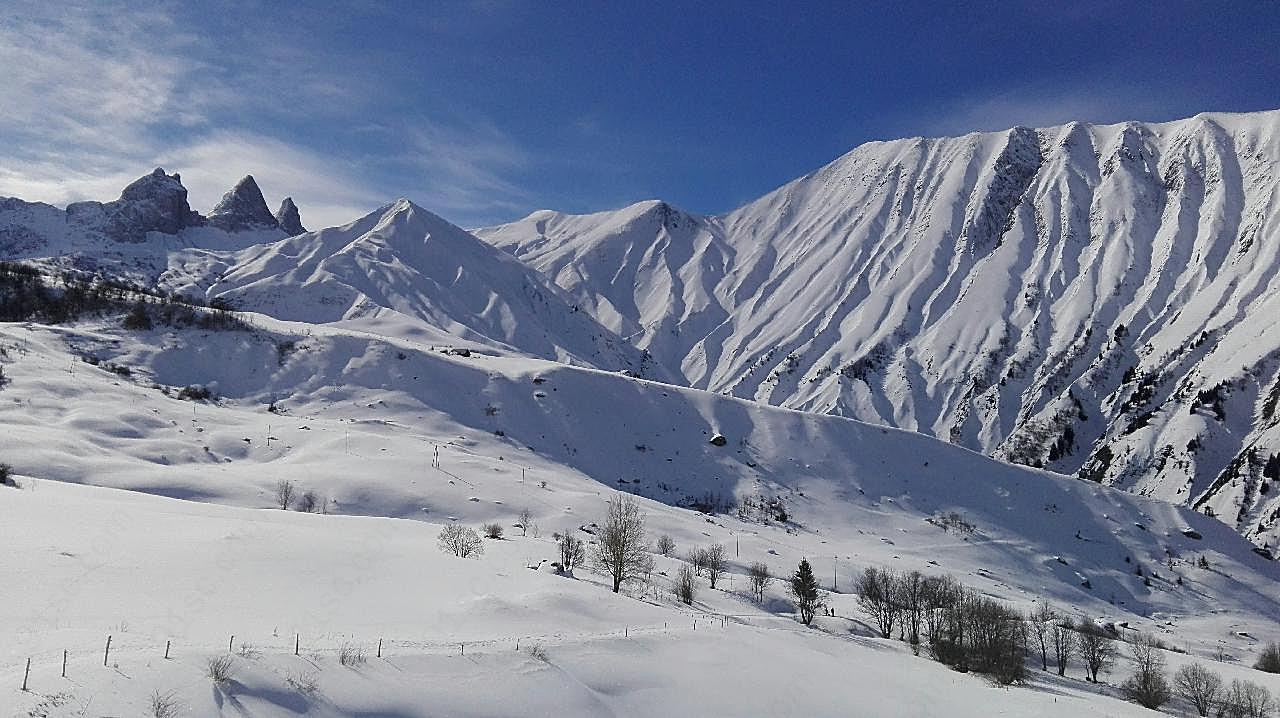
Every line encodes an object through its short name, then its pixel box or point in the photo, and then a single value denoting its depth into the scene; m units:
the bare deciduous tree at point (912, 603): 64.56
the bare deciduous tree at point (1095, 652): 63.19
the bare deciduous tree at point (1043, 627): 66.25
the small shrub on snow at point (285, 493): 78.69
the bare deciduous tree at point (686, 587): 56.03
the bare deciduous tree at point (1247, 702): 52.00
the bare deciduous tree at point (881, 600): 65.00
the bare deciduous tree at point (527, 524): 82.29
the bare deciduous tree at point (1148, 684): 54.19
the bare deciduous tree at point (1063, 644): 64.12
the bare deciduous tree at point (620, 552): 54.97
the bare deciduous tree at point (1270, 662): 78.50
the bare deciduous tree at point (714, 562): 70.97
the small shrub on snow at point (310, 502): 80.62
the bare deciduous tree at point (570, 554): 57.78
